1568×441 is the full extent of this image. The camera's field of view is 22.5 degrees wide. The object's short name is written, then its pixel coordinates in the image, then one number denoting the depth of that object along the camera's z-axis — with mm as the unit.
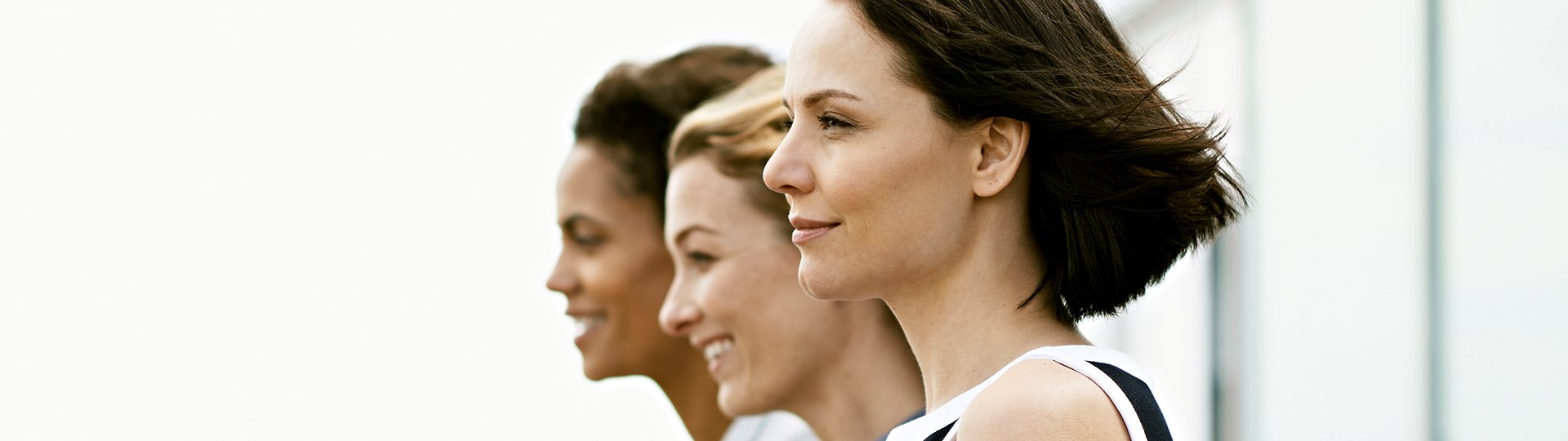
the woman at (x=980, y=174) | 2289
